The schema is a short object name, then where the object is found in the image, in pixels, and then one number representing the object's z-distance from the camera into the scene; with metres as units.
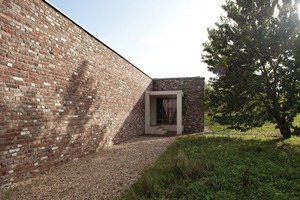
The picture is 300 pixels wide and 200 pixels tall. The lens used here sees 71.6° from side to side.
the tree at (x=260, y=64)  7.90
